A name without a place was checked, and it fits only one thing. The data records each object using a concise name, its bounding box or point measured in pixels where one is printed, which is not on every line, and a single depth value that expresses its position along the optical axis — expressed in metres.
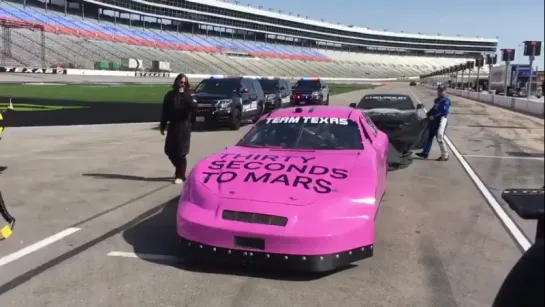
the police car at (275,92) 24.78
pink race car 4.69
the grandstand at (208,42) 63.56
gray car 10.89
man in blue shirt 12.07
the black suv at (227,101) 17.56
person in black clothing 8.94
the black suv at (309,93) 30.55
